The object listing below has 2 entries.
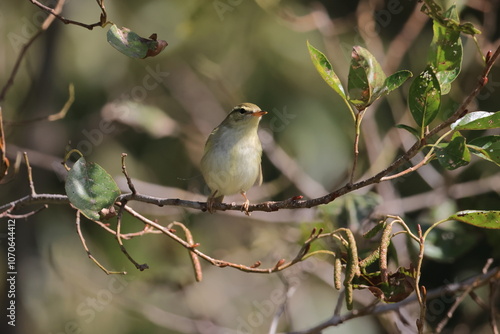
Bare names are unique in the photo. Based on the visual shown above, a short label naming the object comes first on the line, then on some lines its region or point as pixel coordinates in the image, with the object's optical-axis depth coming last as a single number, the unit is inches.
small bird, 217.7
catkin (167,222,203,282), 210.4
